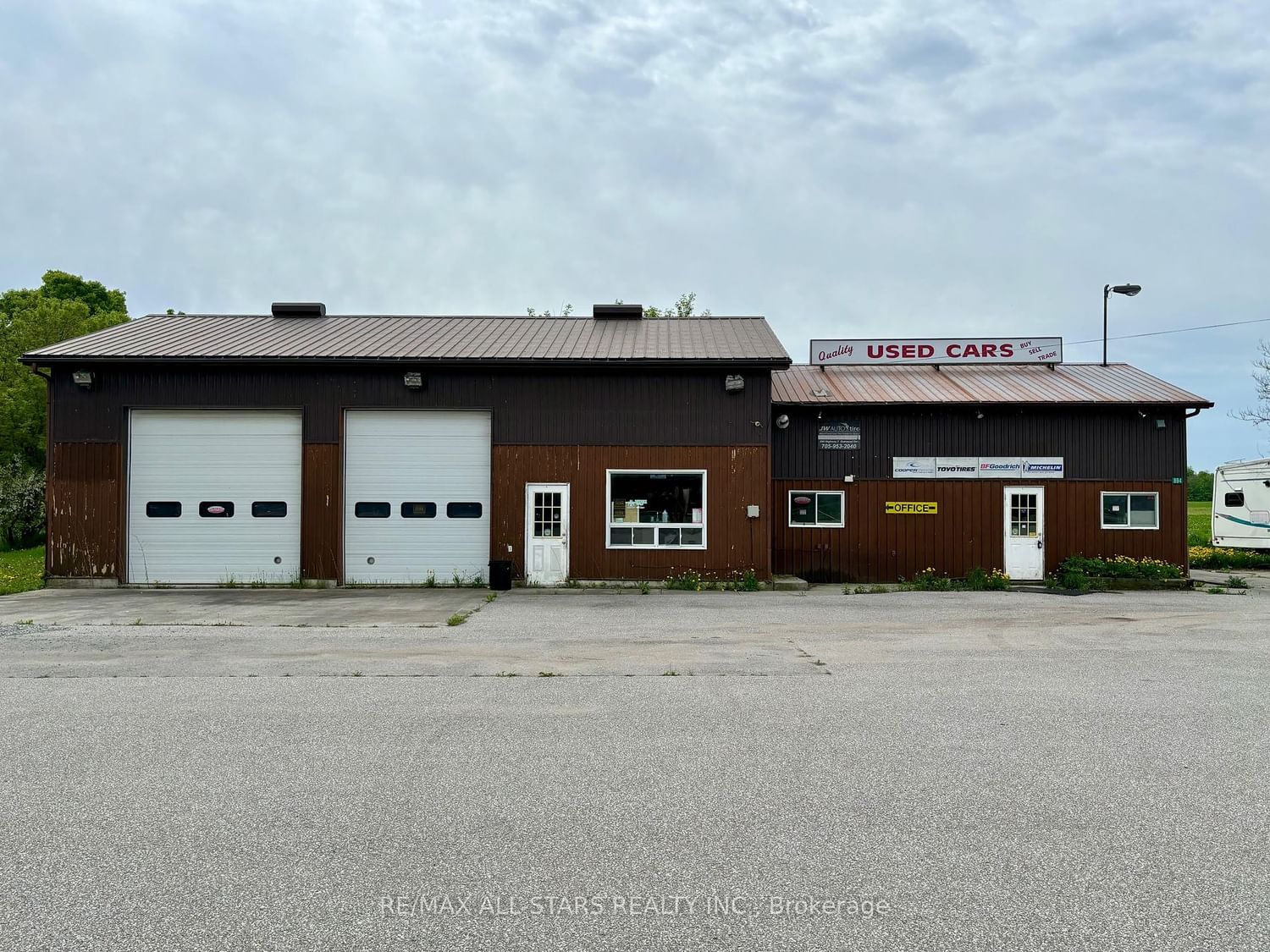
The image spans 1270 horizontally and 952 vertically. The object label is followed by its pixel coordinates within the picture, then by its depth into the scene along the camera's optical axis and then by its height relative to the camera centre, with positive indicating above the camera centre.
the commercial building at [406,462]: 17.91 +0.68
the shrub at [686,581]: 17.53 -1.80
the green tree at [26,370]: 33.72 +5.33
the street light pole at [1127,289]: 21.73 +5.16
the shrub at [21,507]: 30.20 -0.40
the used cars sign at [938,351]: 22.14 +3.68
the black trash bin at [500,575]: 17.30 -1.65
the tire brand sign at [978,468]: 19.61 +0.56
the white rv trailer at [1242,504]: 24.53 -0.39
